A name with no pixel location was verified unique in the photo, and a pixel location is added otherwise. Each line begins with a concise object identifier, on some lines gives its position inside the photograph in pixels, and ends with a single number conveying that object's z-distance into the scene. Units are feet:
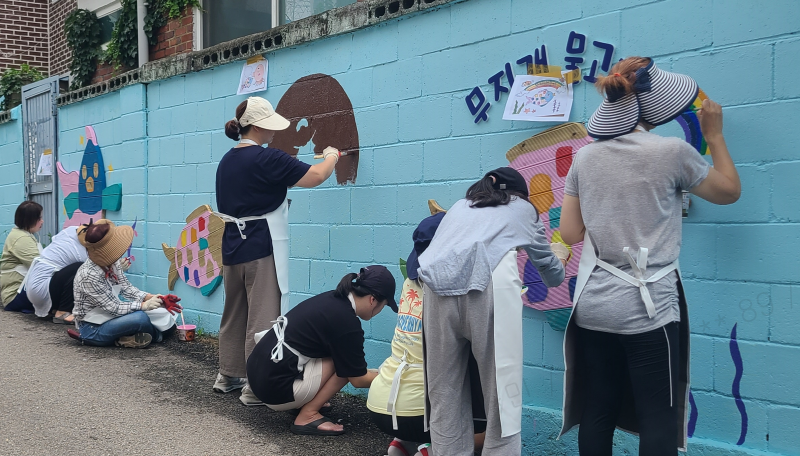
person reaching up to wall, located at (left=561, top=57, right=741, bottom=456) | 8.55
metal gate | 29.01
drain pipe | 25.13
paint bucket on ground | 20.62
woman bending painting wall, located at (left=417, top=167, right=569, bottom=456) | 9.61
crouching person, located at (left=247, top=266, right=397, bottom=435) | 13.10
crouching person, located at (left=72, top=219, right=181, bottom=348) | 19.52
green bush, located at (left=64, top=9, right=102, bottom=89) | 29.81
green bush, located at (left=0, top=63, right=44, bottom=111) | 35.42
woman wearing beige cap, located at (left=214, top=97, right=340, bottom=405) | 14.40
